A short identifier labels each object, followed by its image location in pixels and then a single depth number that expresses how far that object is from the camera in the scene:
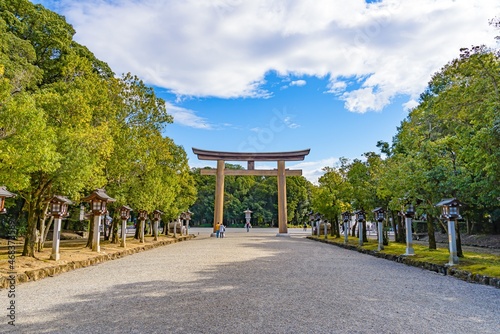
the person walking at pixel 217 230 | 28.39
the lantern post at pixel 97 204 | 12.66
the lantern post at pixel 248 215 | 44.41
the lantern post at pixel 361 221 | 17.33
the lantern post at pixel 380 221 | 14.43
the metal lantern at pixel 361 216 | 17.36
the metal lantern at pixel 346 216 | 19.11
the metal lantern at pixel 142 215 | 18.12
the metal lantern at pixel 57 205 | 10.55
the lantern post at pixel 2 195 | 8.47
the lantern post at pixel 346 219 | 18.87
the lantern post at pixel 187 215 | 30.05
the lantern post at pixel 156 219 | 21.55
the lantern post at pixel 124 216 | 15.57
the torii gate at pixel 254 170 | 31.69
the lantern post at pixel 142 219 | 18.16
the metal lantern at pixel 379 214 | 14.91
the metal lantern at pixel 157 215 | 21.56
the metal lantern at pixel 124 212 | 15.73
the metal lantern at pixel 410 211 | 12.59
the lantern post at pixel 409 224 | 12.22
